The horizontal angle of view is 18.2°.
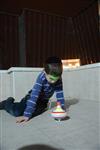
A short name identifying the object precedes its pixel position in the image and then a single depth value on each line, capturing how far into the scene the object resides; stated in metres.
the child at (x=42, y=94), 1.87
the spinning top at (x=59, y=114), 1.79
